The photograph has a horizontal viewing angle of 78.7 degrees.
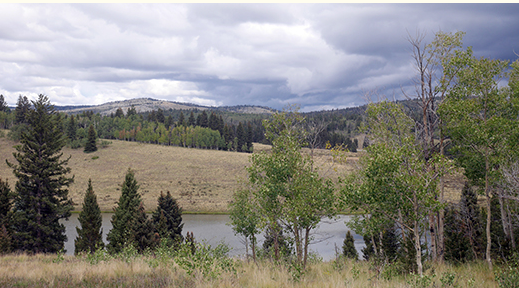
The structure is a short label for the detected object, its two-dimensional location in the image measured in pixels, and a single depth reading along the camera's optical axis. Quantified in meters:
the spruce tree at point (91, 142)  106.00
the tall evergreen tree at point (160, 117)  164.75
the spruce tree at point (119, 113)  172.38
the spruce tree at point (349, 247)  34.09
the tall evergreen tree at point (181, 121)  150.43
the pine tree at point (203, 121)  156.10
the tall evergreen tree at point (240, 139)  134.85
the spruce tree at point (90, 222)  33.50
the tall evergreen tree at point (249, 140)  136.35
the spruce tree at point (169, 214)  35.97
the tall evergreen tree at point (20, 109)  123.94
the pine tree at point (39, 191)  32.88
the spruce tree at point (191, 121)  163.51
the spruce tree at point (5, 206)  32.47
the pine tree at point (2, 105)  149.71
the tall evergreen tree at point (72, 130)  113.37
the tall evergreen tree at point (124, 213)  32.75
